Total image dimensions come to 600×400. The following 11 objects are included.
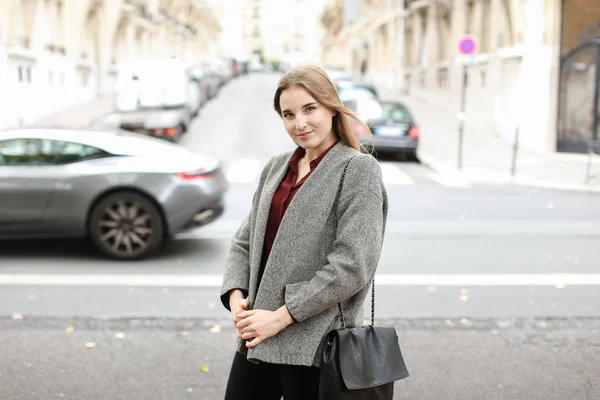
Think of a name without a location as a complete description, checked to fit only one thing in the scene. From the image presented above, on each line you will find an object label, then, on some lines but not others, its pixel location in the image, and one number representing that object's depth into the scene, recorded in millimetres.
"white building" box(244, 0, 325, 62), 130875
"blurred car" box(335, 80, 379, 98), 25834
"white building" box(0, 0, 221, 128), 24828
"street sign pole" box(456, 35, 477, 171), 19578
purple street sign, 19609
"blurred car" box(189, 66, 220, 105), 30516
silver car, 7848
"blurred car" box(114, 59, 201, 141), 19578
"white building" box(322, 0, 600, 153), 20797
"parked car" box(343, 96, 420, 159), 19031
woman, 2203
